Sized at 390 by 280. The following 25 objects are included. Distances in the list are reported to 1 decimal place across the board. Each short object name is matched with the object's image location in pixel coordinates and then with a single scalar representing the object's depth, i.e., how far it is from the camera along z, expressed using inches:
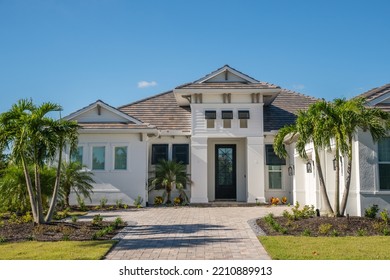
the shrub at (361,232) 376.5
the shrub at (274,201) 754.8
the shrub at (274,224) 393.0
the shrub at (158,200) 763.3
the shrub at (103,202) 724.0
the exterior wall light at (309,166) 609.8
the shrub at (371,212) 467.2
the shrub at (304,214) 475.3
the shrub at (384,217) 430.6
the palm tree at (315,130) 452.1
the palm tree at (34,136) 421.7
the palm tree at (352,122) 438.0
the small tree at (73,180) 668.7
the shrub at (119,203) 724.0
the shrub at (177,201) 756.6
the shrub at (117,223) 445.7
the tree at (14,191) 521.7
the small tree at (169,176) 750.5
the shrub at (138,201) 732.9
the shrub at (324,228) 390.3
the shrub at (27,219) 480.4
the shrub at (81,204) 693.7
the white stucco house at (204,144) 748.6
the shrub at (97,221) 449.1
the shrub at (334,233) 377.7
